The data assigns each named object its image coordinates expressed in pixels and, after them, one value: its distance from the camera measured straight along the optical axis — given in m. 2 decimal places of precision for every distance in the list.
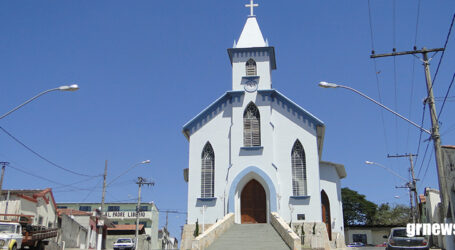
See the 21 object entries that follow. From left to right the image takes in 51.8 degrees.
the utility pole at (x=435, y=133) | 16.08
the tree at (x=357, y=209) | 76.56
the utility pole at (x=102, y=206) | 33.56
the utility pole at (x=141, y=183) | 47.68
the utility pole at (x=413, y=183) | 37.34
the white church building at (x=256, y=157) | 31.08
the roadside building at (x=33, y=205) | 30.47
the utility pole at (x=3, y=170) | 34.16
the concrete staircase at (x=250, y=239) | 23.22
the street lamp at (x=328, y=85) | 18.67
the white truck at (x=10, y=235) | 20.39
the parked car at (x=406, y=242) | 20.44
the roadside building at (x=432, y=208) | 35.34
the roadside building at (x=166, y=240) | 72.97
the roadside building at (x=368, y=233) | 54.75
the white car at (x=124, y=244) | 35.88
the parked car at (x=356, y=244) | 52.25
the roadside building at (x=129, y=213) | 72.44
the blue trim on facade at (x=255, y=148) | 32.09
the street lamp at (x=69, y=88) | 18.94
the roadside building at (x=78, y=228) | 38.12
